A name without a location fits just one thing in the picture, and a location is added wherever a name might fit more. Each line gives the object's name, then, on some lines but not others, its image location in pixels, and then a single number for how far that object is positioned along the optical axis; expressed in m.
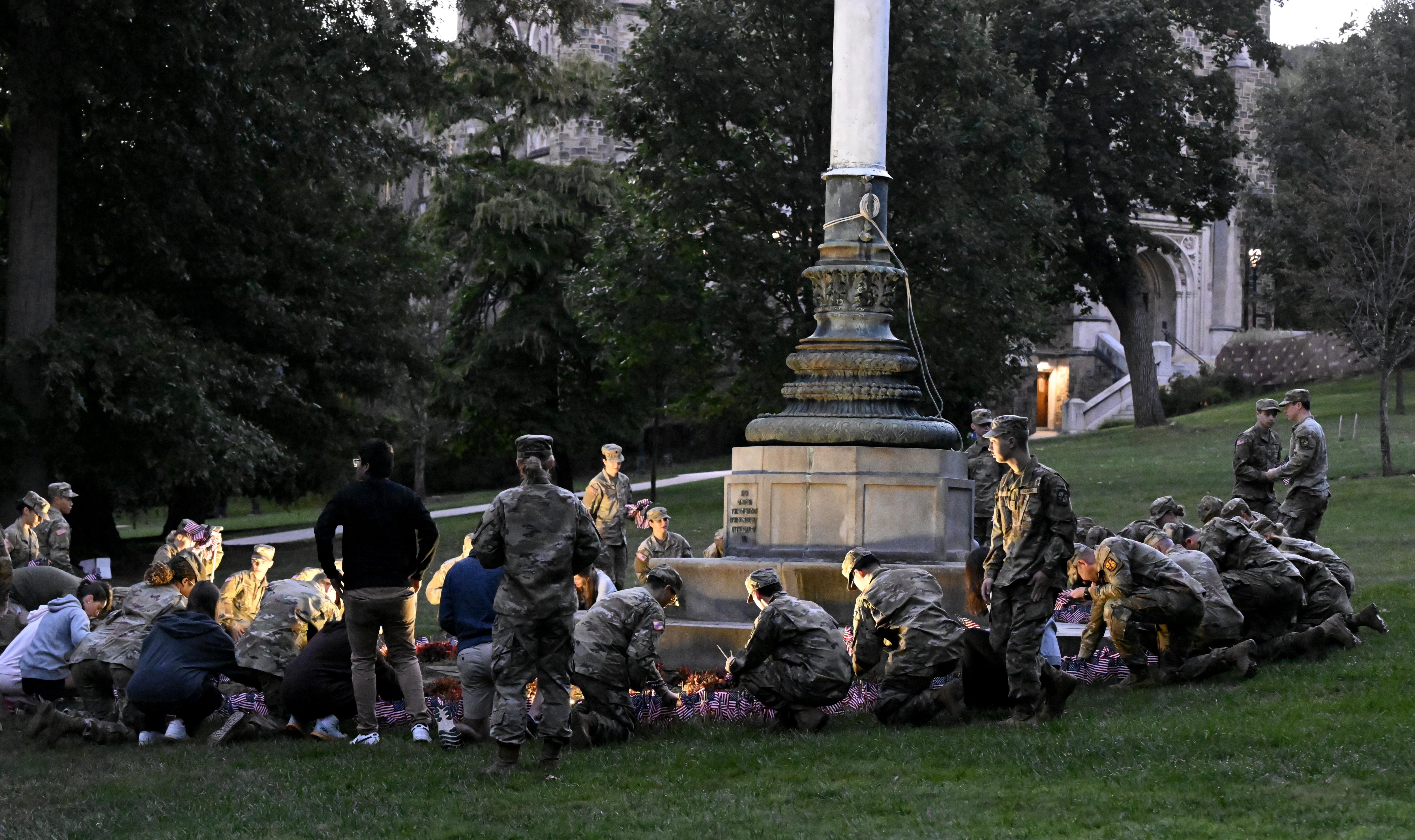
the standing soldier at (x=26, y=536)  15.38
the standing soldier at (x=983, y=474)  16.16
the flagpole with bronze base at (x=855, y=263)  13.56
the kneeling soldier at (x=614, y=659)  9.70
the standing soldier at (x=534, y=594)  8.54
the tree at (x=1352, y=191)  32.28
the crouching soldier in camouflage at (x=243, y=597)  13.23
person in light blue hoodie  11.10
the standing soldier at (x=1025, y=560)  9.42
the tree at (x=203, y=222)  20.69
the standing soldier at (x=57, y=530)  15.65
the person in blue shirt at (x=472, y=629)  9.51
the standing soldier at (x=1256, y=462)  15.43
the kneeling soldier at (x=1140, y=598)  10.62
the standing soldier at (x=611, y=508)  16.05
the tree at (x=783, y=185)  26.89
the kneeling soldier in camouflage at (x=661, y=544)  15.41
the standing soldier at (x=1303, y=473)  14.34
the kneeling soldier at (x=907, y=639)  9.80
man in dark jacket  9.25
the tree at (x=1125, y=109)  36.03
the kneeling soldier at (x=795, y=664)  9.63
